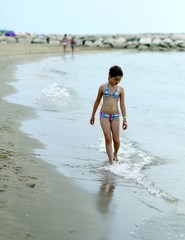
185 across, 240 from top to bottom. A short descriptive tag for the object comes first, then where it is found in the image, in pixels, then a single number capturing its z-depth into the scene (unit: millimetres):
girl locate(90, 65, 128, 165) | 11246
